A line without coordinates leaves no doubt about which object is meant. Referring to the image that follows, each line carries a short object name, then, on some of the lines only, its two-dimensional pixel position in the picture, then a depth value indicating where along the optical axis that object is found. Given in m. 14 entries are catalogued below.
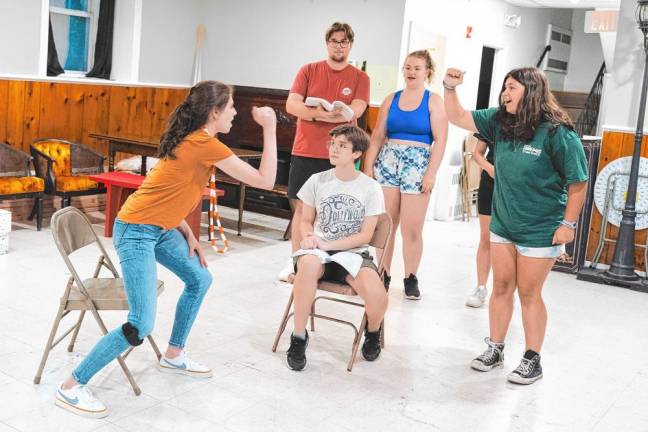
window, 7.73
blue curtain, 7.89
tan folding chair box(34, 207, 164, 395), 3.23
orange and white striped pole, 6.28
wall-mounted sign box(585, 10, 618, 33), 8.81
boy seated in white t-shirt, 3.73
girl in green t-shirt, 3.50
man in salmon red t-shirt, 4.83
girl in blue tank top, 4.84
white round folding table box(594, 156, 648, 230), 6.21
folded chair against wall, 8.97
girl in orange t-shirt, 3.05
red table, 6.24
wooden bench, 6.92
